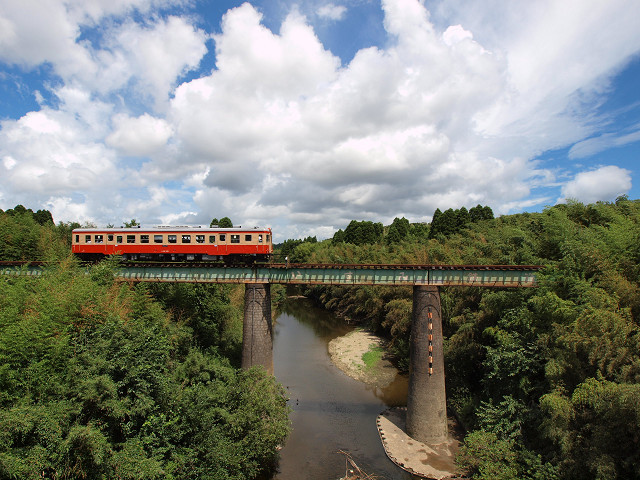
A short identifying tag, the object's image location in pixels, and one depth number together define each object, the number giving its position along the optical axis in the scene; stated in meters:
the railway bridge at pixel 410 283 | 18.98
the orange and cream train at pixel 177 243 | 21.70
